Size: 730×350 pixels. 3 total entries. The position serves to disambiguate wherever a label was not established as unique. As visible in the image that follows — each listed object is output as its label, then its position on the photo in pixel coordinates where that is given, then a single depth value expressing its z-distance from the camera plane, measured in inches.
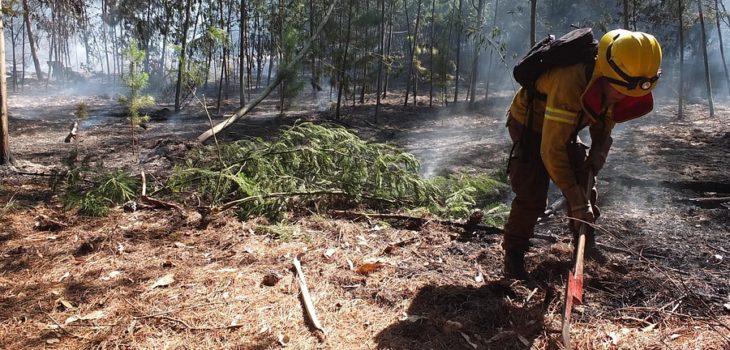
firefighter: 93.0
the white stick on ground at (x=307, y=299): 104.2
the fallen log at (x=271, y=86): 358.2
